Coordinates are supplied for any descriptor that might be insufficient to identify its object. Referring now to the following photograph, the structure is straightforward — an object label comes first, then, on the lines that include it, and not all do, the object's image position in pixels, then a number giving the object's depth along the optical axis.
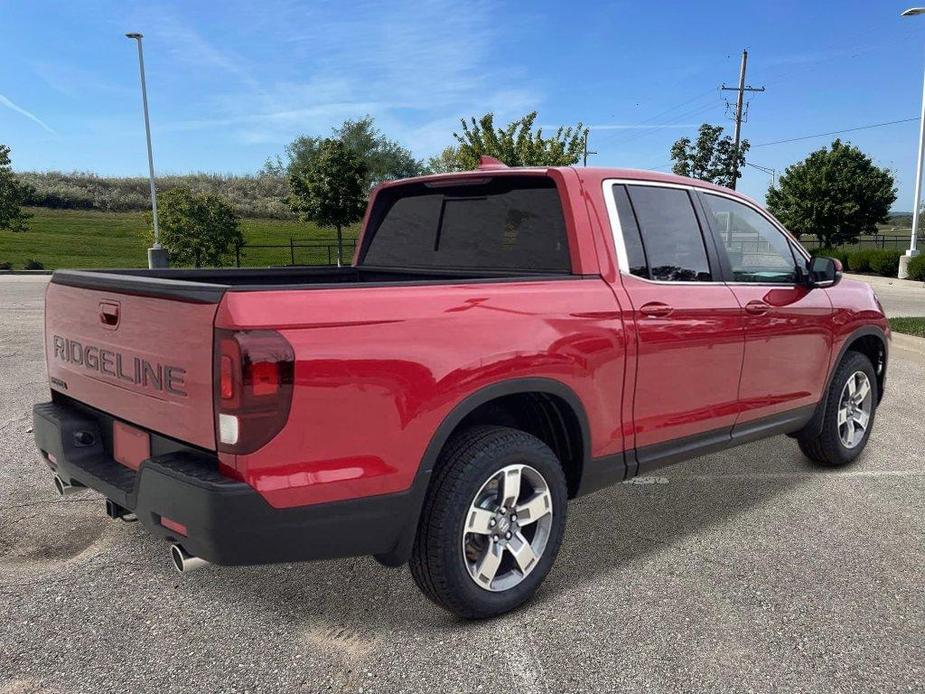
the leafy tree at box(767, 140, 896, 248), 43.78
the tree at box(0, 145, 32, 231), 35.81
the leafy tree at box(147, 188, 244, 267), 29.22
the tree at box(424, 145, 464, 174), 72.34
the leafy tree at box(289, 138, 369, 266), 38.64
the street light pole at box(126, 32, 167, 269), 25.52
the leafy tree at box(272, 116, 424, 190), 77.19
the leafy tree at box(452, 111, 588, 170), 28.28
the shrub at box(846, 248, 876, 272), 30.16
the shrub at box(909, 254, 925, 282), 25.84
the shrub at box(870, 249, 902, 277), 28.50
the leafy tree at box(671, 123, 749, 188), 46.25
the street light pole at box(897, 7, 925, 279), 27.03
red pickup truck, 2.33
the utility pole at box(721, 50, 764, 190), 46.21
